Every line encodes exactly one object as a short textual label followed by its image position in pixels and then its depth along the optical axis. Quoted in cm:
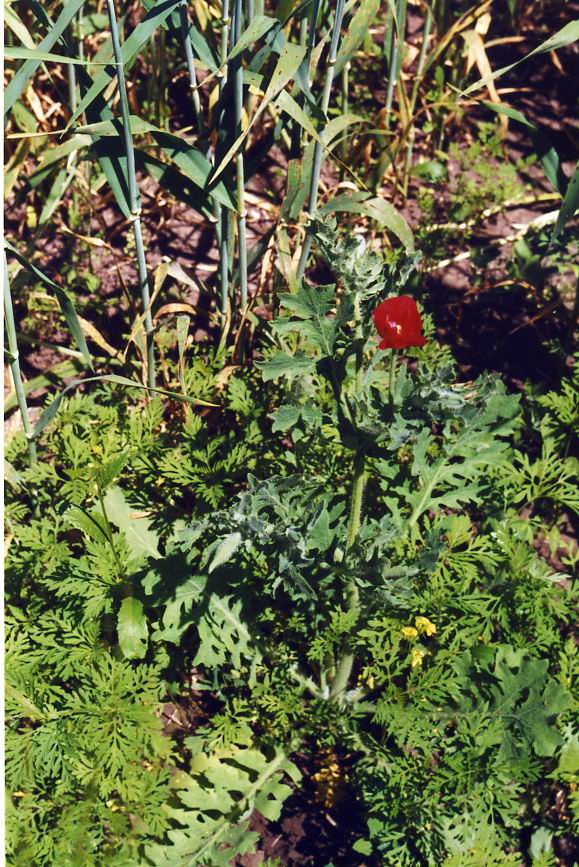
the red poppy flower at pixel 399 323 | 113
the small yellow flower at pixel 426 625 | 124
